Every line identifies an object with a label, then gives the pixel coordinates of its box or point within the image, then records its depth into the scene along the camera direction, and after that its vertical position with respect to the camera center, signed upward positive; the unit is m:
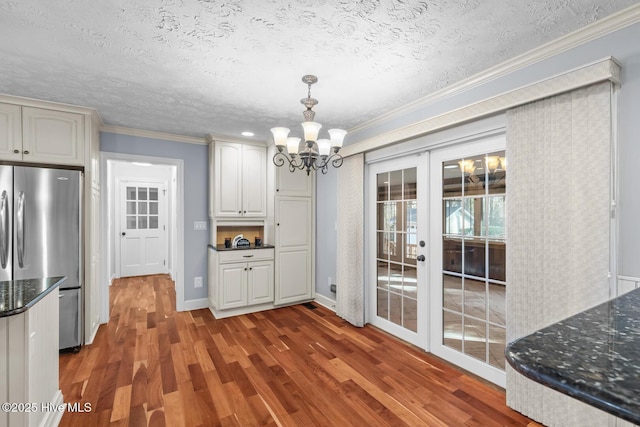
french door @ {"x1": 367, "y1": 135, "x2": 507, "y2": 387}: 2.41 -0.38
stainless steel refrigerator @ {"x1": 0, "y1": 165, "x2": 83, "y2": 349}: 2.67 -0.16
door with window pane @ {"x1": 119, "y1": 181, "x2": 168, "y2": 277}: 6.14 -0.32
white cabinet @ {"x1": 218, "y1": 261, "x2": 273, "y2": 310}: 3.91 -0.95
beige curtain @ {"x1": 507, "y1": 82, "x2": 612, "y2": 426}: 1.71 -0.05
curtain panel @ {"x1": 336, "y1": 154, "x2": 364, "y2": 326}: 3.60 -0.35
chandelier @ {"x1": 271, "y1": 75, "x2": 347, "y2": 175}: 2.19 +0.56
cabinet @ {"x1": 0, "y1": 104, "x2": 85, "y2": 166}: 2.77 +0.74
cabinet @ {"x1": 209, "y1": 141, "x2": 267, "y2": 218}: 4.06 +0.44
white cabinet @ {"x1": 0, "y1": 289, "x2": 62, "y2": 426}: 1.46 -0.77
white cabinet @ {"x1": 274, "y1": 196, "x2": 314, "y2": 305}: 4.28 -0.54
